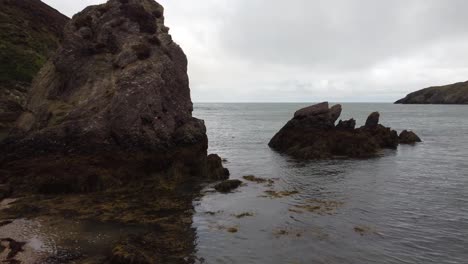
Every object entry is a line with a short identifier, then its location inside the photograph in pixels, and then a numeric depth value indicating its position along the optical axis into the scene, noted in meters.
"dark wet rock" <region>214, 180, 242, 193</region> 28.75
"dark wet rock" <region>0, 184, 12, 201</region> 24.36
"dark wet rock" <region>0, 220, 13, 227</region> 19.36
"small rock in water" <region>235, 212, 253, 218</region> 22.58
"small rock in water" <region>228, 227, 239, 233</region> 19.95
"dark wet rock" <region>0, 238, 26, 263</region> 15.47
